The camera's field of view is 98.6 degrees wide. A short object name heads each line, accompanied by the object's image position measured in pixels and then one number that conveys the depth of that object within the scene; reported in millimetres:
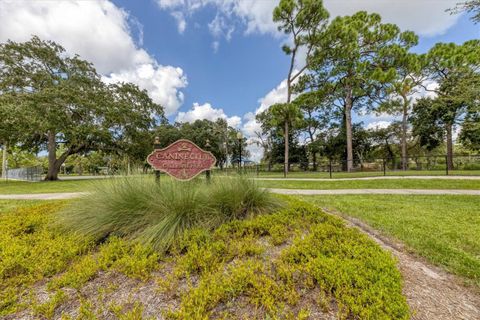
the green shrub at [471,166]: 18500
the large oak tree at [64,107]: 13422
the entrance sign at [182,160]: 4504
